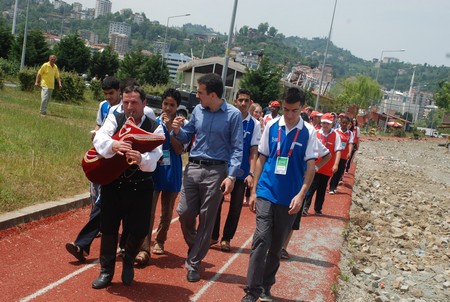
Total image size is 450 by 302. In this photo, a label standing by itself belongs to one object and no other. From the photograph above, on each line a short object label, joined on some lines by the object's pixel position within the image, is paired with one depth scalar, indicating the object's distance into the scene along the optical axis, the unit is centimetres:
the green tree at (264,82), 4362
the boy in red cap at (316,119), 1162
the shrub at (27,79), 2484
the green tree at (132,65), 5259
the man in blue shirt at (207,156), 624
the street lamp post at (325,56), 3581
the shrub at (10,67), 3379
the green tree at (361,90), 9819
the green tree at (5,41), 4175
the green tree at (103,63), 4797
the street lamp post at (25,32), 3290
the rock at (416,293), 893
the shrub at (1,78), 2319
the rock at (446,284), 975
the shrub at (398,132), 7888
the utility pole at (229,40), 1772
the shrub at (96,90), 3234
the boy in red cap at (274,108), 1240
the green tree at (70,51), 4509
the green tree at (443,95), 10244
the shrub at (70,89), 2623
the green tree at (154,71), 5491
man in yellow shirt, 1692
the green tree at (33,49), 4004
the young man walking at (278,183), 569
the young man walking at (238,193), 769
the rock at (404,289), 899
